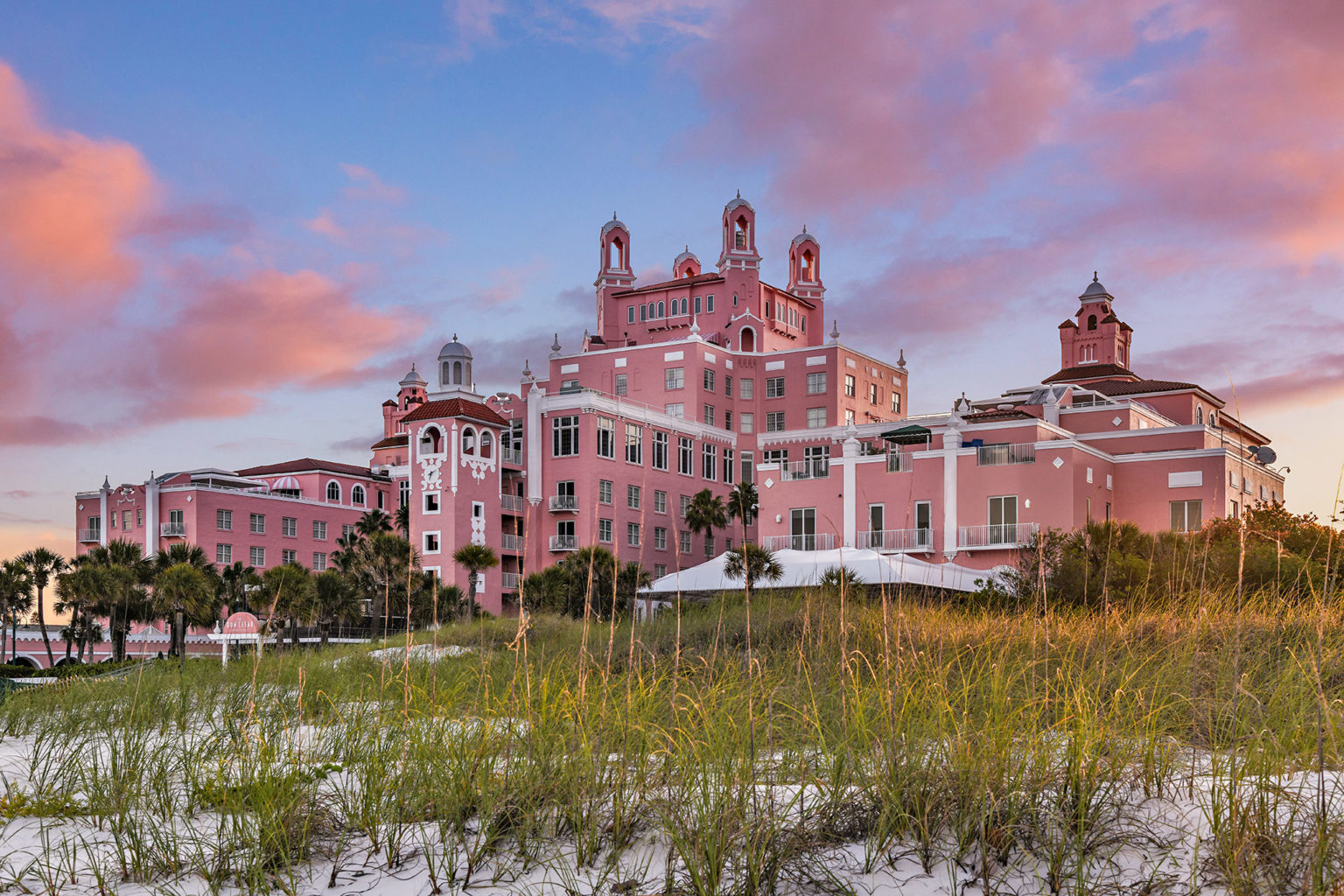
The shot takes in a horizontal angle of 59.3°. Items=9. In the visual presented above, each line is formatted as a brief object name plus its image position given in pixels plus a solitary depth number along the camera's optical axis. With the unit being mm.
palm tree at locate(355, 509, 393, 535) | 69312
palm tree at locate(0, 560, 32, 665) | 52375
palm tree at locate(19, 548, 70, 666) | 54750
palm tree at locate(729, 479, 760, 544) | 59262
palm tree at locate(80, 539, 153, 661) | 49531
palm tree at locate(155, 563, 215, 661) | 47188
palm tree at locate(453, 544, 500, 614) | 49719
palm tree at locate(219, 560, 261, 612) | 56688
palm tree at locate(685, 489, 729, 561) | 60375
